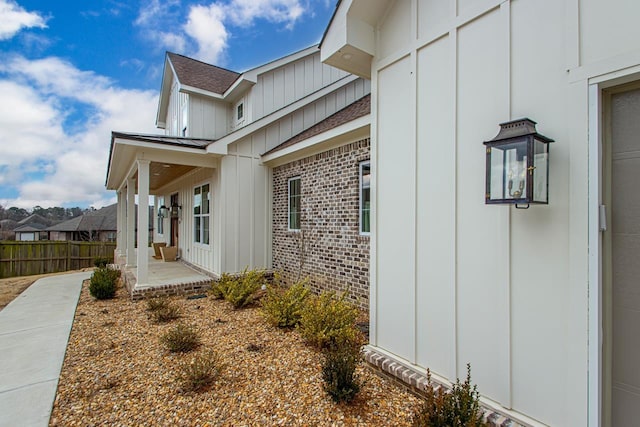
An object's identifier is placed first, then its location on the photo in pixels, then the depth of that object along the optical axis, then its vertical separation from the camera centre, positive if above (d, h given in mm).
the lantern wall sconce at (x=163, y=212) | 14818 +144
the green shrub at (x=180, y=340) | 4164 -1823
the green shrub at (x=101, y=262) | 11307 -1921
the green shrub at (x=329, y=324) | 4004 -1574
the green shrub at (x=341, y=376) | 2883 -1642
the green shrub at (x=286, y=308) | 4969 -1621
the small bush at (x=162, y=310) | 5535 -1901
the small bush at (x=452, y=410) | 2162 -1476
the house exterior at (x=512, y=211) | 1930 +42
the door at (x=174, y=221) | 13109 -306
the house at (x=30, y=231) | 36781 -2157
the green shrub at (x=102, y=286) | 7184 -1794
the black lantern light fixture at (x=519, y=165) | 2031 +373
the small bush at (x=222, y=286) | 6646 -1672
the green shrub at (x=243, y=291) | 6152 -1645
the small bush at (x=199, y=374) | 3178 -1809
